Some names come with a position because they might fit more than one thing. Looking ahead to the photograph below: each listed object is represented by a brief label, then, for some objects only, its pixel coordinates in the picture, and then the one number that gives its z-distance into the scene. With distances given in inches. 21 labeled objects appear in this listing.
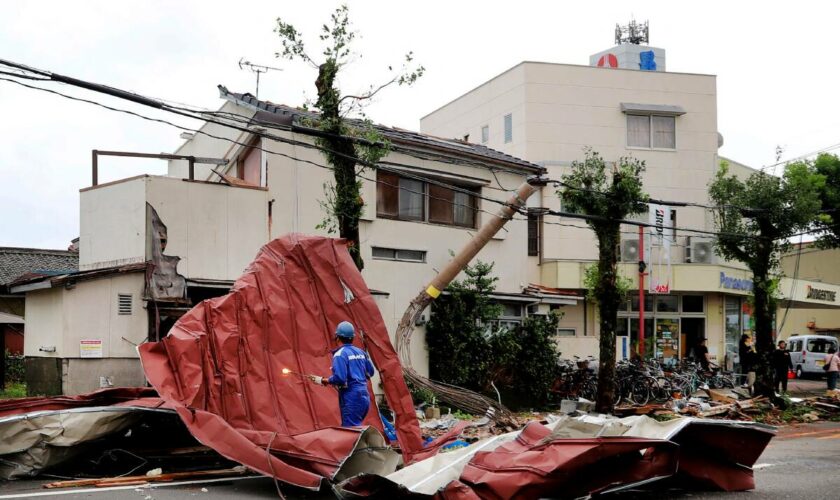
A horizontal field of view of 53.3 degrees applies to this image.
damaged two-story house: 605.3
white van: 1441.9
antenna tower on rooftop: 1528.1
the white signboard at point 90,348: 597.0
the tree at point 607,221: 756.0
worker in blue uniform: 400.2
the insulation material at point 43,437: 379.6
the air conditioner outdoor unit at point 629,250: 1235.2
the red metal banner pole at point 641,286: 977.8
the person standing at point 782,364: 1013.8
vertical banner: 1126.0
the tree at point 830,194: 1162.6
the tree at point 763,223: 847.7
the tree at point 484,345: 787.4
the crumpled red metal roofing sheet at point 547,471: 310.0
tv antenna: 863.7
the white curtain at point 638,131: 1285.7
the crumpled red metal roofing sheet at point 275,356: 373.1
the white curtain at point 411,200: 828.6
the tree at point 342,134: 609.3
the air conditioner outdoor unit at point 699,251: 1258.0
